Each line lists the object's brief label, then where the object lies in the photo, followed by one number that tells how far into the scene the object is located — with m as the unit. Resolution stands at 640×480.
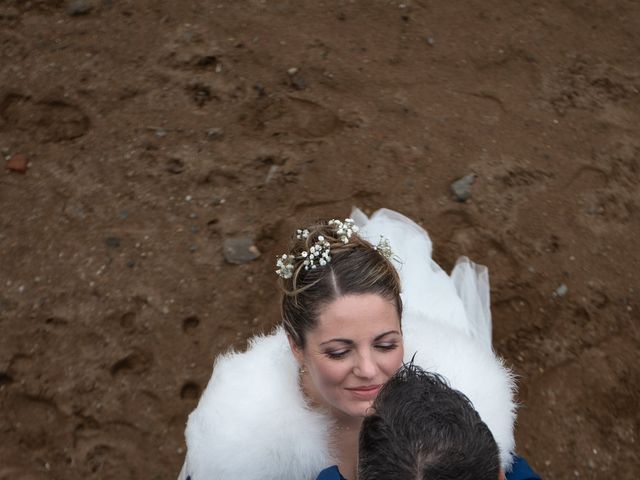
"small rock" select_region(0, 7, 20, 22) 4.14
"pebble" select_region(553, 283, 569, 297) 3.46
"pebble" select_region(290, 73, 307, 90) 3.95
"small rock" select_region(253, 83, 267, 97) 3.92
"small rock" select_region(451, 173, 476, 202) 3.69
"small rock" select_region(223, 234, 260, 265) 3.49
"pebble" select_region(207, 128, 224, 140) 3.79
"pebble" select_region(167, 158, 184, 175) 3.71
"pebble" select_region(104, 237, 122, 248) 3.49
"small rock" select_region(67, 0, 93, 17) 4.18
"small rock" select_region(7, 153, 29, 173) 3.65
